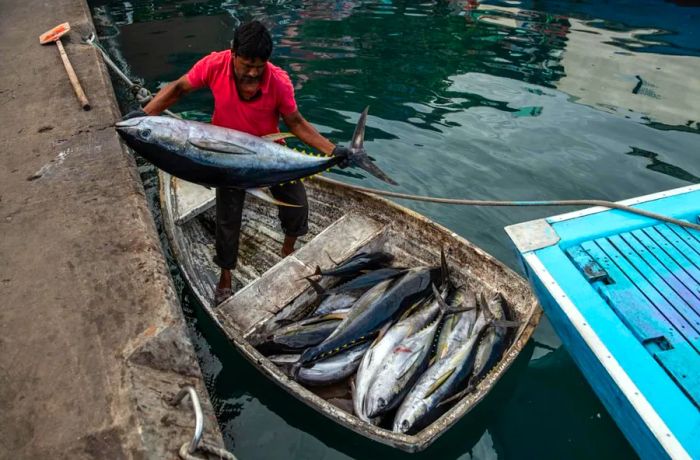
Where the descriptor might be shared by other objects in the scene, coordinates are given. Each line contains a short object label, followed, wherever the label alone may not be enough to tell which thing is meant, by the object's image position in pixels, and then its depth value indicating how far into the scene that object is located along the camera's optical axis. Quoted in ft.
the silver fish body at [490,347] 13.42
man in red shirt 12.09
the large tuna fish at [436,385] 12.12
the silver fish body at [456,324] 14.33
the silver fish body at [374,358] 12.79
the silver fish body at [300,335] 14.35
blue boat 10.37
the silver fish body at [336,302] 15.62
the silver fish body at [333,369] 13.53
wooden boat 12.44
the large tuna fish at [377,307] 14.02
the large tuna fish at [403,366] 12.69
